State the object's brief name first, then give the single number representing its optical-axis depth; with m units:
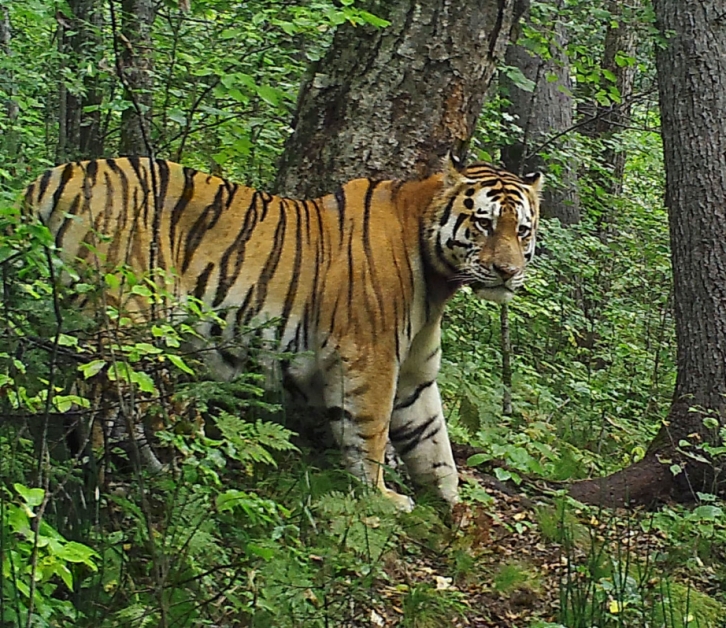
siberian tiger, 8.63
